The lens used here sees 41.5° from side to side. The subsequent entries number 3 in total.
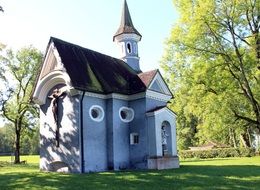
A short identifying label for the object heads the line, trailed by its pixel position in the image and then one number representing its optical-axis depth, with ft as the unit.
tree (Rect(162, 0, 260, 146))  73.31
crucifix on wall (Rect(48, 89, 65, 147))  72.90
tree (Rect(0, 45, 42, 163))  126.72
